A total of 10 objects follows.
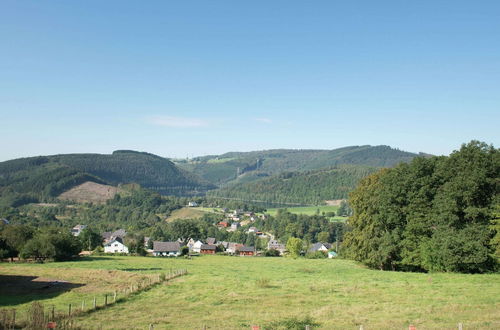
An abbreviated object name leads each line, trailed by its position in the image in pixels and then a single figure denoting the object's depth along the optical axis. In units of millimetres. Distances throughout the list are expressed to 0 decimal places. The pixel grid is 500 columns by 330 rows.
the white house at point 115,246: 114062
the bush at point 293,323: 18125
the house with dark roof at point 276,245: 134000
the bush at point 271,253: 103500
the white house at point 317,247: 122150
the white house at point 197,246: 122031
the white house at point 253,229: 171562
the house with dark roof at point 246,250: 123781
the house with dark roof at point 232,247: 126875
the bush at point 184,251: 97500
